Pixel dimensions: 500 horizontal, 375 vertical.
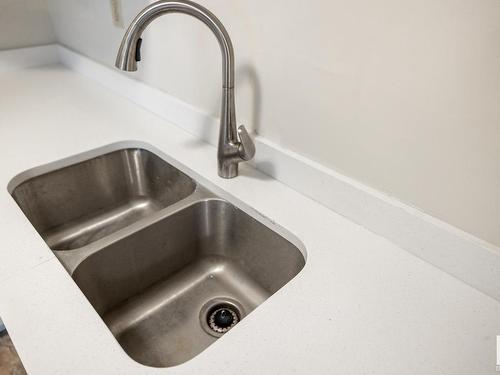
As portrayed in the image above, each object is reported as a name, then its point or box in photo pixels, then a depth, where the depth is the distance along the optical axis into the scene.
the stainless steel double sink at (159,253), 0.75
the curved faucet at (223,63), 0.68
